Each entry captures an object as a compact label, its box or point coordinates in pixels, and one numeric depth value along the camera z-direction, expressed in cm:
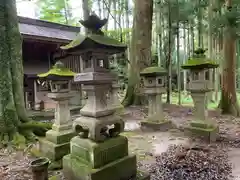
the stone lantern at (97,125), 297
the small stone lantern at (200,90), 526
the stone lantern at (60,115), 427
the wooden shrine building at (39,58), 1073
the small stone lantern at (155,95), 625
